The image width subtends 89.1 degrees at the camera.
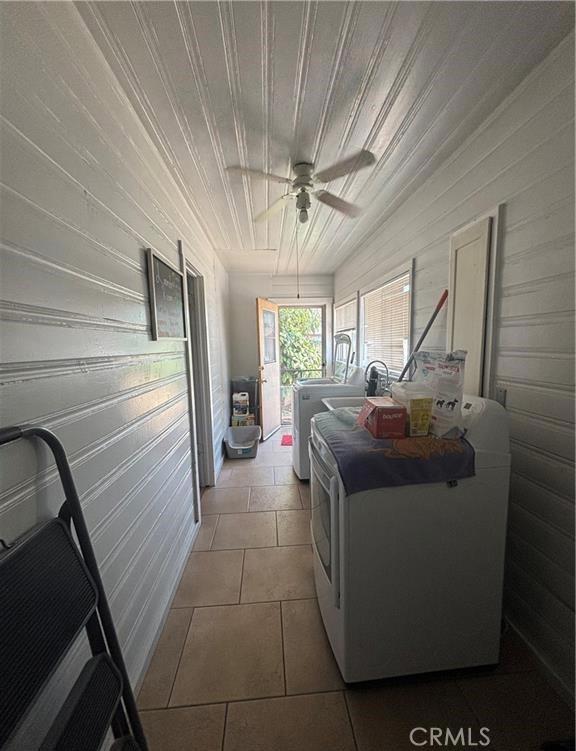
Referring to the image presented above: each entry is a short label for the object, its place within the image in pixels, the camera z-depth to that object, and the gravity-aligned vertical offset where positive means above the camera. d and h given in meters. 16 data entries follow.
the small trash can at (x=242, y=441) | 3.61 -1.25
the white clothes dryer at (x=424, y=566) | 1.11 -0.89
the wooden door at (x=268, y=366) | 4.02 -0.35
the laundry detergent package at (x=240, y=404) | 4.19 -0.87
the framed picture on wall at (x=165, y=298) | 1.51 +0.27
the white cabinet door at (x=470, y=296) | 1.48 +0.23
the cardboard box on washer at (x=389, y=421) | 1.20 -0.33
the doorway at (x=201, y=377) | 2.74 -0.32
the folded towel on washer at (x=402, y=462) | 1.08 -0.45
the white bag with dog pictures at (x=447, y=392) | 1.15 -0.21
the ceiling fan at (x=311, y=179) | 1.69 +1.00
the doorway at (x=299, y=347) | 5.35 -0.10
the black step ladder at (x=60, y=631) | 0.57 -0.64
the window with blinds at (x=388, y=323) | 2.45 +0.17
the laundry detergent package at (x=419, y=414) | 1.21 -0.30
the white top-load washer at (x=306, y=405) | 2.86 -0.62
